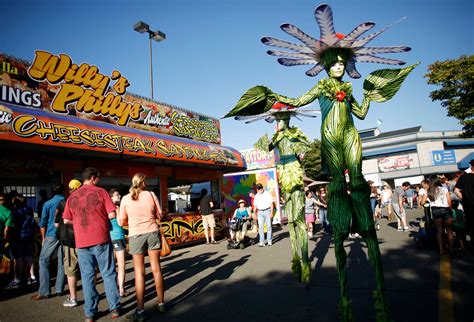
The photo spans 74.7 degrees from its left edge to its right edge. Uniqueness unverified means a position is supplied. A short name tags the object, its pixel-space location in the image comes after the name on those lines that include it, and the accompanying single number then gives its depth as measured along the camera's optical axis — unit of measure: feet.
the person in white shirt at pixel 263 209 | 31.12
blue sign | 125.39
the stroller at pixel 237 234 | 30.94
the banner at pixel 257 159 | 66.44
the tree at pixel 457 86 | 49.78
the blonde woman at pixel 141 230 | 12.85
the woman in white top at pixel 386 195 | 48.00
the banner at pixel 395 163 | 129.70
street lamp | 44.47
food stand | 24.73
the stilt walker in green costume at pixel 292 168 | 16.10
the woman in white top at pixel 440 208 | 20.20
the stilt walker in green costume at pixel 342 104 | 9.59
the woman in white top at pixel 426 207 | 22.66
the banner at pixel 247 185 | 52.80
